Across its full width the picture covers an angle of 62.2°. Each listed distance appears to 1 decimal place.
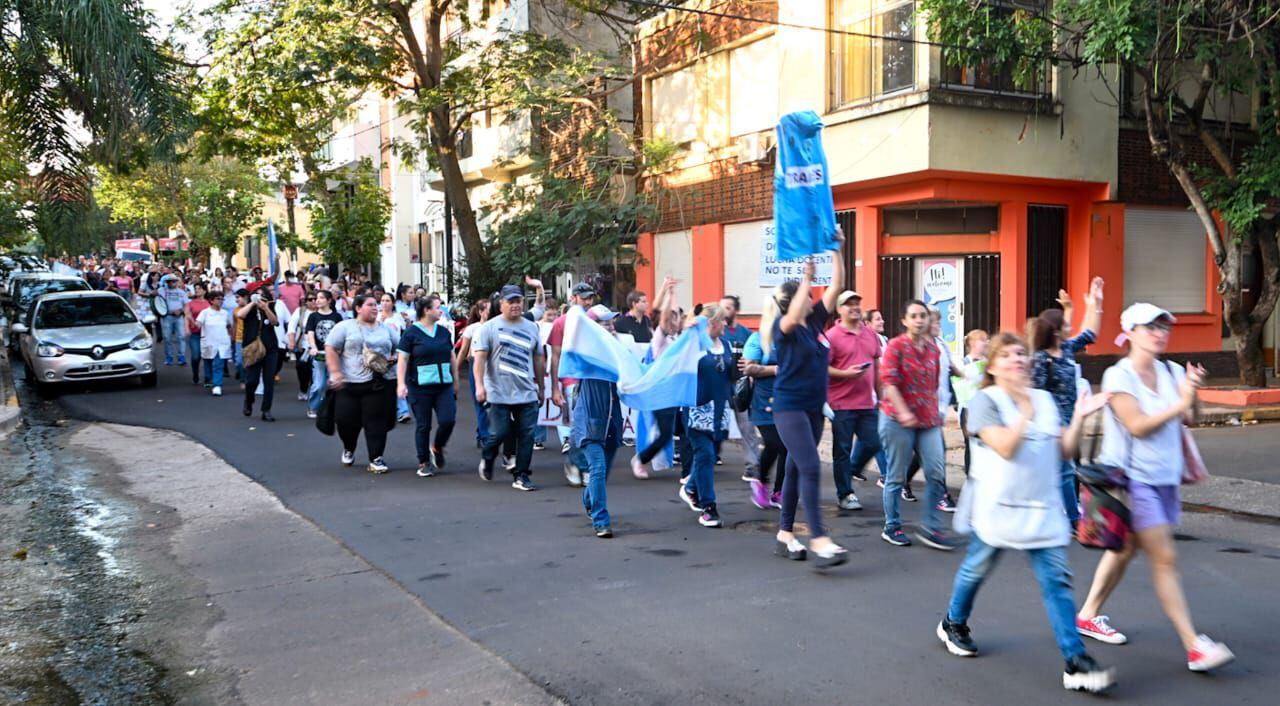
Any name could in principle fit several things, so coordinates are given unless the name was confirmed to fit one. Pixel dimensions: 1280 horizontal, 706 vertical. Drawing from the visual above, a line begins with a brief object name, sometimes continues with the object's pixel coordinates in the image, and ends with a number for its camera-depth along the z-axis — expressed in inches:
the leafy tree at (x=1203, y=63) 502.0
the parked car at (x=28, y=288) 824.3
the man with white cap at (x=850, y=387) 325.7
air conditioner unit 708.7
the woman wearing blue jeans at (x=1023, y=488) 177.5
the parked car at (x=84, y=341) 645.3
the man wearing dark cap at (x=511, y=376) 365.7
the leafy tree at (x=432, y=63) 714.2
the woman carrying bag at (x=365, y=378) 398.6
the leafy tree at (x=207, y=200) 1728.6
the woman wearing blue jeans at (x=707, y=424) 312.3
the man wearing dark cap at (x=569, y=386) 358.0
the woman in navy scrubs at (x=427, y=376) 395.9
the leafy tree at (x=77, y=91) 354.6
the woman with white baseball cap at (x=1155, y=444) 185.2
